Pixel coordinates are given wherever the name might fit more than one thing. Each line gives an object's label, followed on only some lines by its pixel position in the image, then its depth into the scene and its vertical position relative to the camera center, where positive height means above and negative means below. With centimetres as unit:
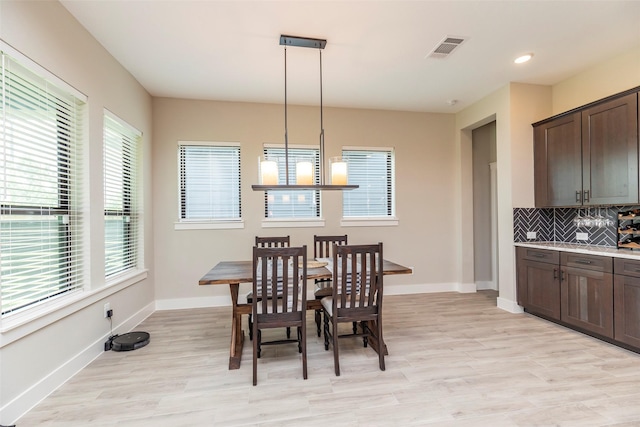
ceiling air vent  285 +163
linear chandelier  279 +39
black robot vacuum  284 -123
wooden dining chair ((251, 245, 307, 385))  224 -67
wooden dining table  245 -55
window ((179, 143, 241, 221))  428 +46
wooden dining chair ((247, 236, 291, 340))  346 -32
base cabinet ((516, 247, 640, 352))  269 -86
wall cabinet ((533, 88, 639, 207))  291 +59
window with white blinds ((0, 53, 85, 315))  188 +20
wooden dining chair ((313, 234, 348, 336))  304 -55
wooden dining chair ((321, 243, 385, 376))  238 -68
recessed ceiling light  318 +164
